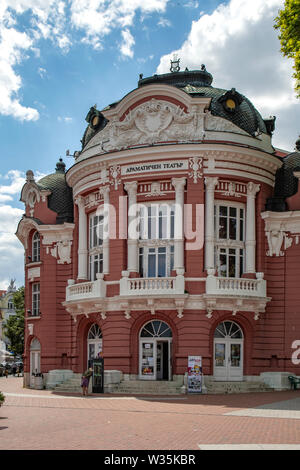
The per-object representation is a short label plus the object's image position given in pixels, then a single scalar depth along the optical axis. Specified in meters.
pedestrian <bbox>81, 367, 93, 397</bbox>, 31.43
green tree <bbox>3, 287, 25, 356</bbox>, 63.84
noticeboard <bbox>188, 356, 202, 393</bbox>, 31.53
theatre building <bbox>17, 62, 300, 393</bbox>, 33.62
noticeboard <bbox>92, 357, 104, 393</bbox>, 31.67
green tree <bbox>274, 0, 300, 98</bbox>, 20.45
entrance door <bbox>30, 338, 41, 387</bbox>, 39.94
